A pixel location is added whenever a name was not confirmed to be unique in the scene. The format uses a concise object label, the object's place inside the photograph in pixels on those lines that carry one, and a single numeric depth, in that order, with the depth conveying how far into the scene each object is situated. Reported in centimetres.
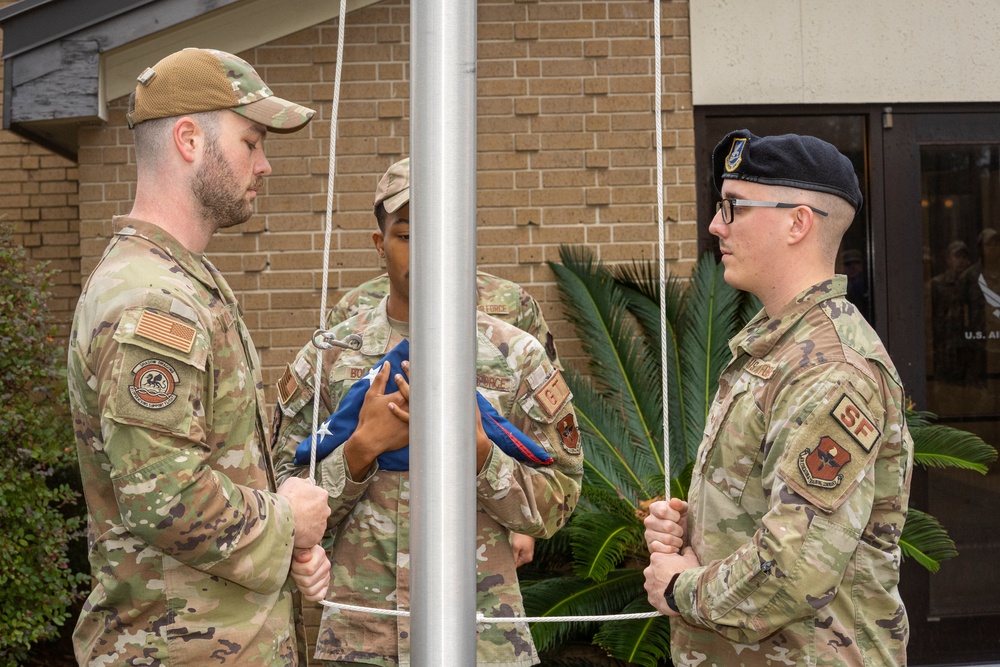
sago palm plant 442
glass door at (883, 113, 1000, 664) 565
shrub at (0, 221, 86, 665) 467
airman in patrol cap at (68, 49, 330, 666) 187
